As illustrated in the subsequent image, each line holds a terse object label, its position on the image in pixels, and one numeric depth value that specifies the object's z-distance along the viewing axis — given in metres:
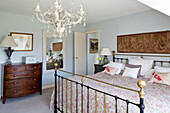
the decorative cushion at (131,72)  2.87
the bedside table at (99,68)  4.09
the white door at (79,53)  4.83
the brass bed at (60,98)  2.25
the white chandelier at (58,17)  2.00
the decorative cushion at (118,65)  3.36
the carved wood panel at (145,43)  3.12
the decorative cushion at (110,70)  3.22
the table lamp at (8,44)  3.22
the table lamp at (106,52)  4.07
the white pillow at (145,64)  3.06
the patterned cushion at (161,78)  2.36
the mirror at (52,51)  4.27
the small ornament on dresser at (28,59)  3.56
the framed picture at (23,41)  3.73
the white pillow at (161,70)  2.61
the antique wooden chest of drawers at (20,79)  3.11
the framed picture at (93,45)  5.86
